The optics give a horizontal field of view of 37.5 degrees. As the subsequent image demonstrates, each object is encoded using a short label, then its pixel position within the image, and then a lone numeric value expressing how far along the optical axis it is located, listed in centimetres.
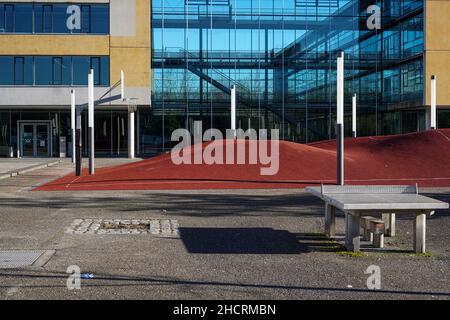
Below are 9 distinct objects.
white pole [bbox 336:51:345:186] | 1531
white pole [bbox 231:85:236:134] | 2739
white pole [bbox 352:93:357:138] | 3266
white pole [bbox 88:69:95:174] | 2398
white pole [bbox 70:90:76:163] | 3042
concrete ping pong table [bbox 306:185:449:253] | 852
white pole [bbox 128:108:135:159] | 3959
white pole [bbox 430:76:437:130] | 2721
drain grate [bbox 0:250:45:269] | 796
